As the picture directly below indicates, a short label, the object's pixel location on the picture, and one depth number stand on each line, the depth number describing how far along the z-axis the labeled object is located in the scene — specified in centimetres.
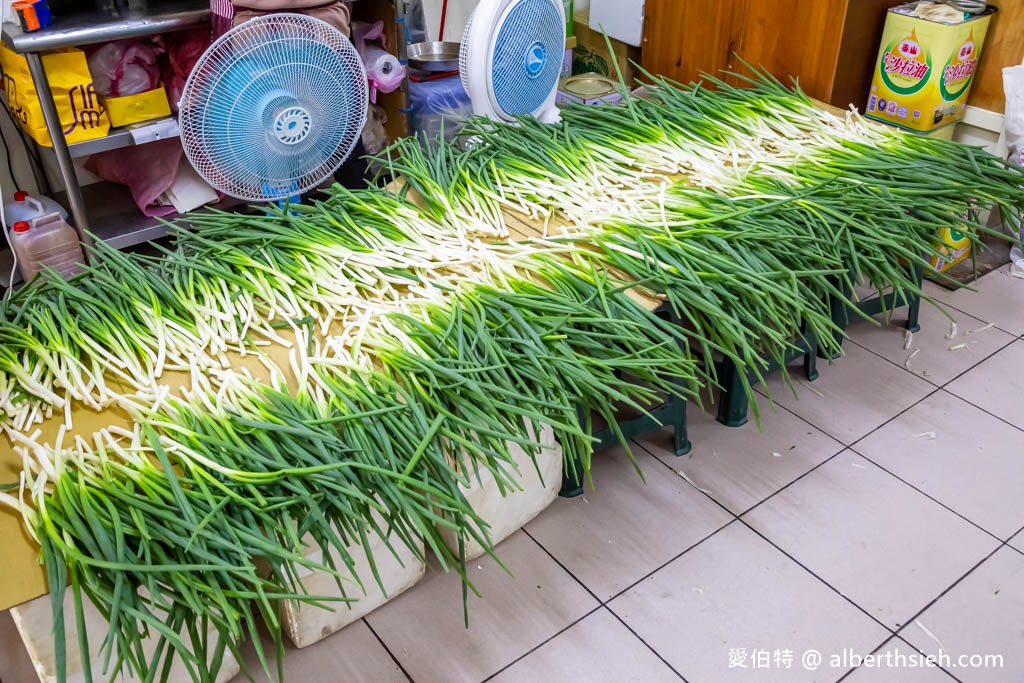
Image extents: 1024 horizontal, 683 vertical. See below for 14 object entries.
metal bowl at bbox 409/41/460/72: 279
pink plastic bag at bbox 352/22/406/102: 265
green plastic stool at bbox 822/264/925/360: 225
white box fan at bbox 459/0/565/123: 195
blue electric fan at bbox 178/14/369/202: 190
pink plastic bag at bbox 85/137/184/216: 247
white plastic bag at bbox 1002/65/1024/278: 245
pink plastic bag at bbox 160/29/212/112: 237
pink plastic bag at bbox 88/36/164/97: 224
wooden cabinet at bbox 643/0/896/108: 237
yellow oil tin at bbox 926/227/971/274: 273
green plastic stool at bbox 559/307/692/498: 192
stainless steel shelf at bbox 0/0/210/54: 201
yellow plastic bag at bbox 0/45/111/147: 212
